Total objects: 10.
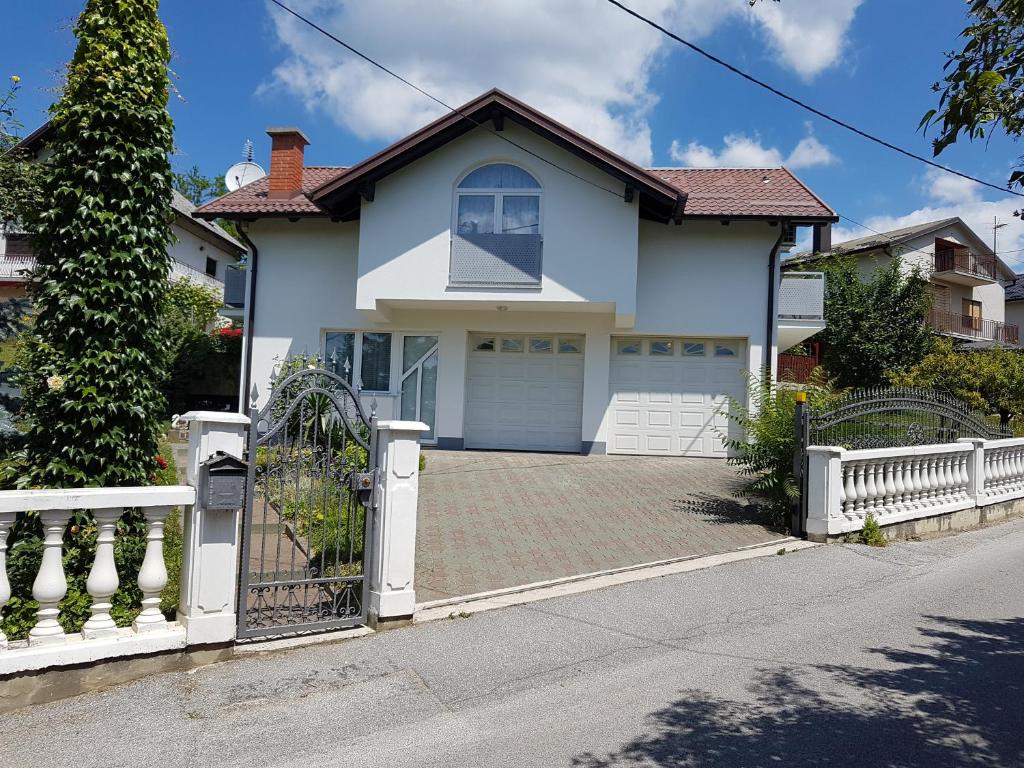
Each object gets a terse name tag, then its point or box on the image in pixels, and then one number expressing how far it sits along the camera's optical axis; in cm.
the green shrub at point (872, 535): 856
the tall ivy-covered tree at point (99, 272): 547
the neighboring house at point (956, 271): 3115
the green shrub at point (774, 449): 891
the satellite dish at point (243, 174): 2205
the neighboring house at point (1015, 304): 4178
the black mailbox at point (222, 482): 470
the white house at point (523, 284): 1462
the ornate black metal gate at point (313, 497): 518
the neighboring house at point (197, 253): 2639
